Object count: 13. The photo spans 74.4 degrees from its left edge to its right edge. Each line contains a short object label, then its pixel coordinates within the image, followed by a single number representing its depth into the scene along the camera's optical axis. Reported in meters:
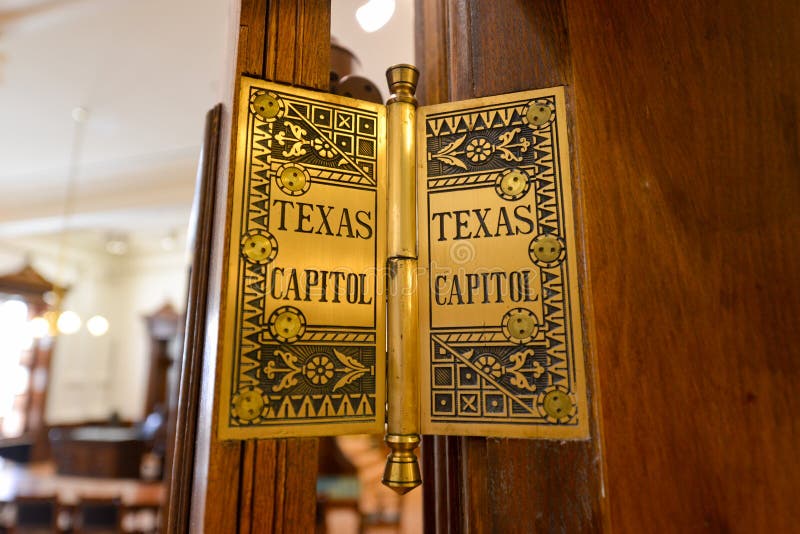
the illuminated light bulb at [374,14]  1.20
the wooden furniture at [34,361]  4.84
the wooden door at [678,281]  0.34
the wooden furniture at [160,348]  5.76
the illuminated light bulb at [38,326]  5.07
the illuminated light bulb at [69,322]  5.29
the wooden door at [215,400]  0.37
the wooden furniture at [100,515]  2.13
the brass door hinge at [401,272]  0.39
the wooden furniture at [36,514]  2.13
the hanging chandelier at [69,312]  3.26
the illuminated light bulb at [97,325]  5.90
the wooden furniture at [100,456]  2.97
